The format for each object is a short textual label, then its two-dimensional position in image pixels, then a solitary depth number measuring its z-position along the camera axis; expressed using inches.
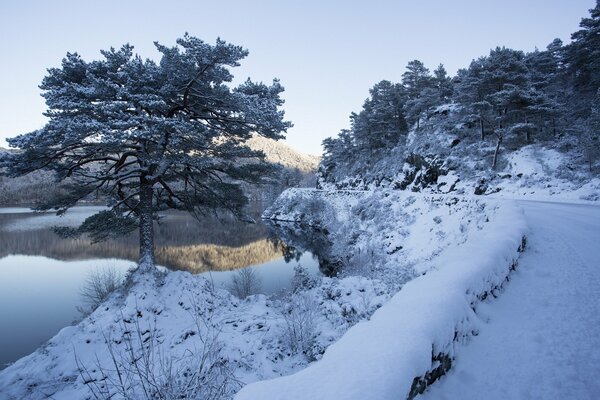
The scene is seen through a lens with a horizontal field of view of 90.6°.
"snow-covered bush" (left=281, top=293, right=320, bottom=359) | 262.0
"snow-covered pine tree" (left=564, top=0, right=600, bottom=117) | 1078.4
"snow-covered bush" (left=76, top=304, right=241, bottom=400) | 110.3
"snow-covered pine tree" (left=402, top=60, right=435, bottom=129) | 1775.8
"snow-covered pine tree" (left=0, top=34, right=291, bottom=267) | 360.5
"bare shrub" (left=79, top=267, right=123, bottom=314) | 660.0
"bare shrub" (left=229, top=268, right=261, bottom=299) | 657.6
